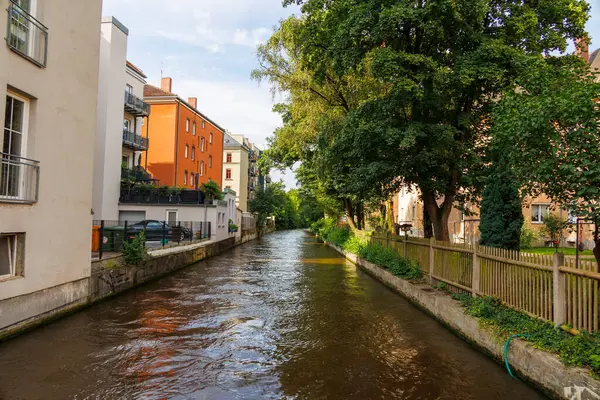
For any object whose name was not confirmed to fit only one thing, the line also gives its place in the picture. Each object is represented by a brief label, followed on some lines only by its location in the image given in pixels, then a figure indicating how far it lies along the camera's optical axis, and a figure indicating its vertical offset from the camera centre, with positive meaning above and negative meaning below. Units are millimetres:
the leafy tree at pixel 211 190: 28516 +1408
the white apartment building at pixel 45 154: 7195 +1044
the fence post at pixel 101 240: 11588 -946
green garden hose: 5779 -1885
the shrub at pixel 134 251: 12570 -1333
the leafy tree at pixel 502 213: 9148 +93
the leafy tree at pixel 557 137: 5570 +1211
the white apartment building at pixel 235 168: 66000 +7084
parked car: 21719 -1180
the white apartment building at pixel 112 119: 24156 +5447
